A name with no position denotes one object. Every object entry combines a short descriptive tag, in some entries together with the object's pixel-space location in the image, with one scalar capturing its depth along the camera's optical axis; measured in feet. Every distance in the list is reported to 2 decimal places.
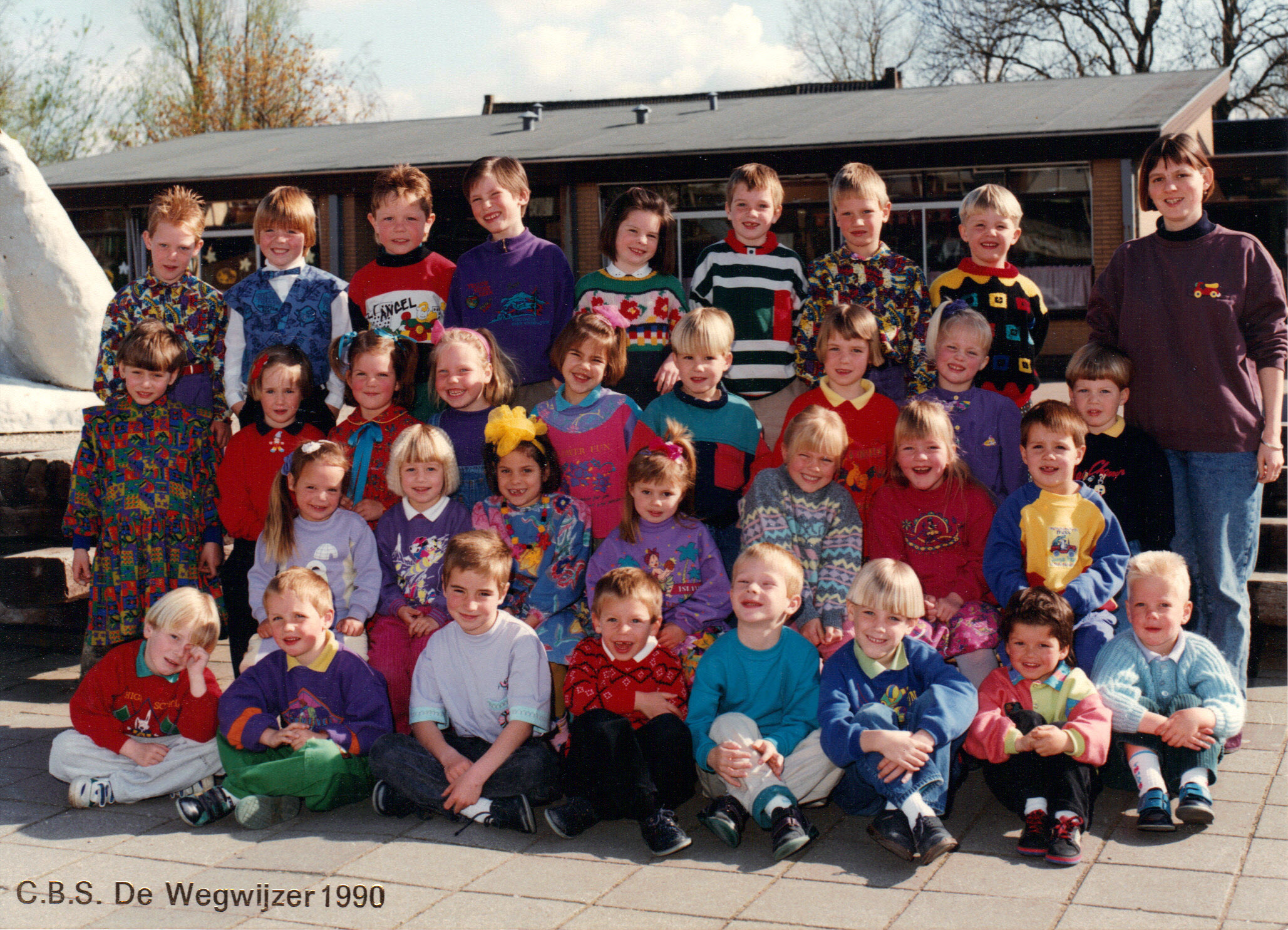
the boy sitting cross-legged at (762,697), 12.67
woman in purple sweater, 15.37
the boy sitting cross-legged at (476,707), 13.30
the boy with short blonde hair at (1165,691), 12.77
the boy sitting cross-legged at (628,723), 12.66
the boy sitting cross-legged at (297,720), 13.21
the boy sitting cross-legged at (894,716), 11.93
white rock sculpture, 28.09
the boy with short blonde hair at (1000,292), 16.58
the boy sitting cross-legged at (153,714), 14.01
